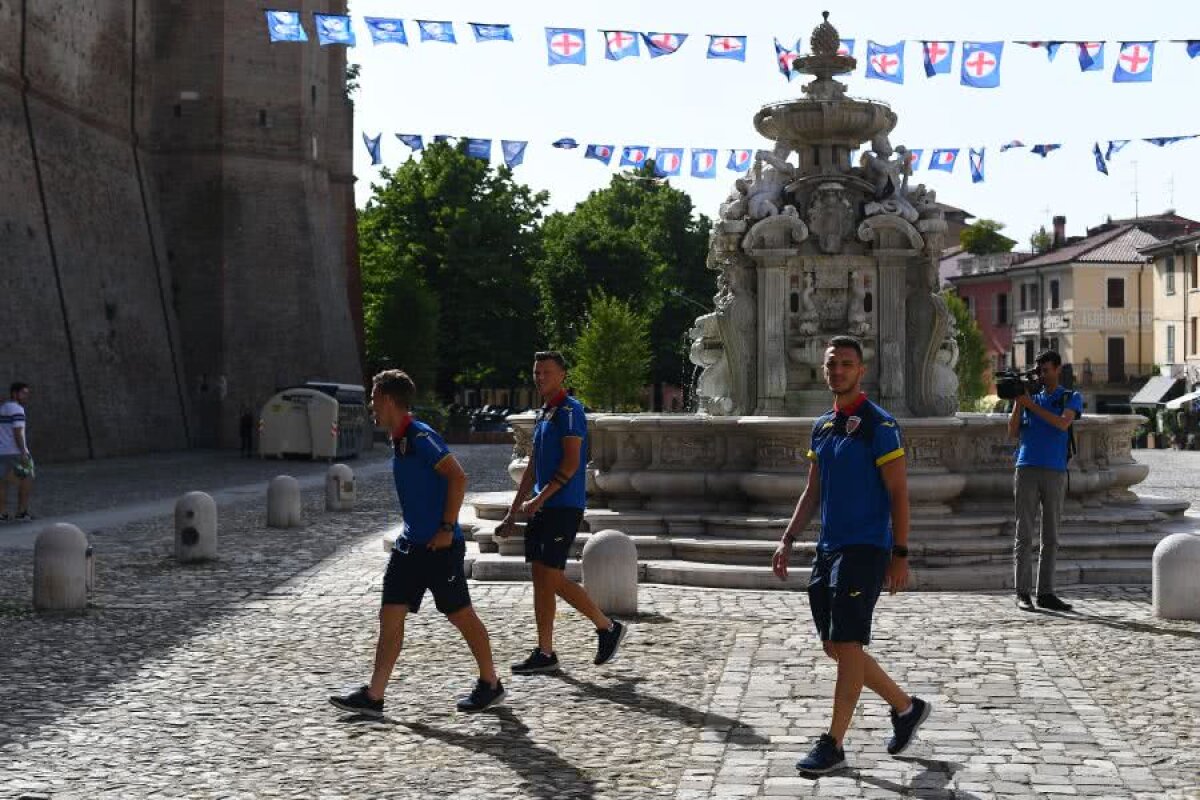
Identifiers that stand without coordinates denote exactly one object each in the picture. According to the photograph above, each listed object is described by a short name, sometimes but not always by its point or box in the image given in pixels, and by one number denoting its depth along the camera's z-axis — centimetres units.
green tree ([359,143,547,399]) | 6206
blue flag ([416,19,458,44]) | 2216
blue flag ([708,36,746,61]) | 2266
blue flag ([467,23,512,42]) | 2211
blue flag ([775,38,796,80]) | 2338
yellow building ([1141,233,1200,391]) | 6425
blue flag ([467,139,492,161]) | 2717
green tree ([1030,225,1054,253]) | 9021
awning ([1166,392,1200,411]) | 5578
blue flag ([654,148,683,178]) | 2681
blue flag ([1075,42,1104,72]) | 2189
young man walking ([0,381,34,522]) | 1961
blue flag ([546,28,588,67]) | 2236
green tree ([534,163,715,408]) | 6819
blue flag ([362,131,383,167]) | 2759
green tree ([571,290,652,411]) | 5938
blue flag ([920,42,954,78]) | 2238
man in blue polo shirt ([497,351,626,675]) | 906
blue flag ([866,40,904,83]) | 2252
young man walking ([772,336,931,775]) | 670
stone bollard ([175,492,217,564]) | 1534
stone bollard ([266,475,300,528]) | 1991
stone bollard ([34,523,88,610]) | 1175
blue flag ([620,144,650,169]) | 2700
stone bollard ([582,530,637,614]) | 1113
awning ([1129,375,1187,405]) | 6650
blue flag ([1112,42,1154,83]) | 2178
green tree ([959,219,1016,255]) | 9194
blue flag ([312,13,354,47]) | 2283
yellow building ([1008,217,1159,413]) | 7588
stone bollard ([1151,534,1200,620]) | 1095
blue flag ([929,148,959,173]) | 2678
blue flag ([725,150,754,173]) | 2714
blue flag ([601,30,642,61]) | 2253
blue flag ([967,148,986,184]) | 2648
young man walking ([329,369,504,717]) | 784
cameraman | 1131
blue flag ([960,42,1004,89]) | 2228
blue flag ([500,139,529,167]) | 2681
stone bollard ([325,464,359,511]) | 2300
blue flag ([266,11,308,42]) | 2402
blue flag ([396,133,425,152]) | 2719
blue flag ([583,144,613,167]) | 2700
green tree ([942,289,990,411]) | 6869
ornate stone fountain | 1402
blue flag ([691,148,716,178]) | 2706
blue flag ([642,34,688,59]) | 2244
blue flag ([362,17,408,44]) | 2220
